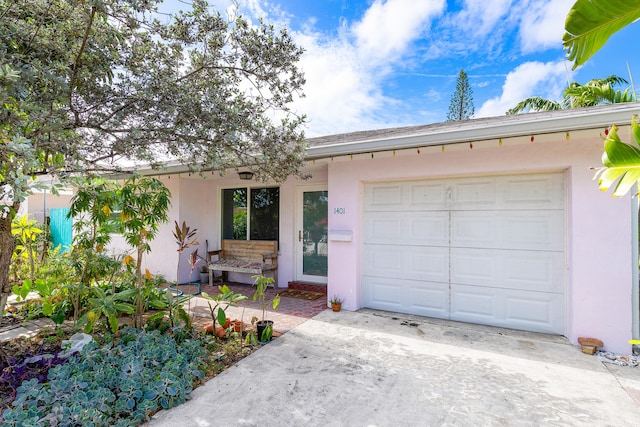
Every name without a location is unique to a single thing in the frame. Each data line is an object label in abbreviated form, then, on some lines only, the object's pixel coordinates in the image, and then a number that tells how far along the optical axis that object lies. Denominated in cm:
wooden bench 693
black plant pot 418
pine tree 1991
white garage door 449
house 390
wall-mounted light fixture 659
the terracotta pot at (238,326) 438
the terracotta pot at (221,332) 424
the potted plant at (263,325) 418
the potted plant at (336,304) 554
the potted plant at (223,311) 398
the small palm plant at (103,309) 369
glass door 701
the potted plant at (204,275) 793
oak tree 277
